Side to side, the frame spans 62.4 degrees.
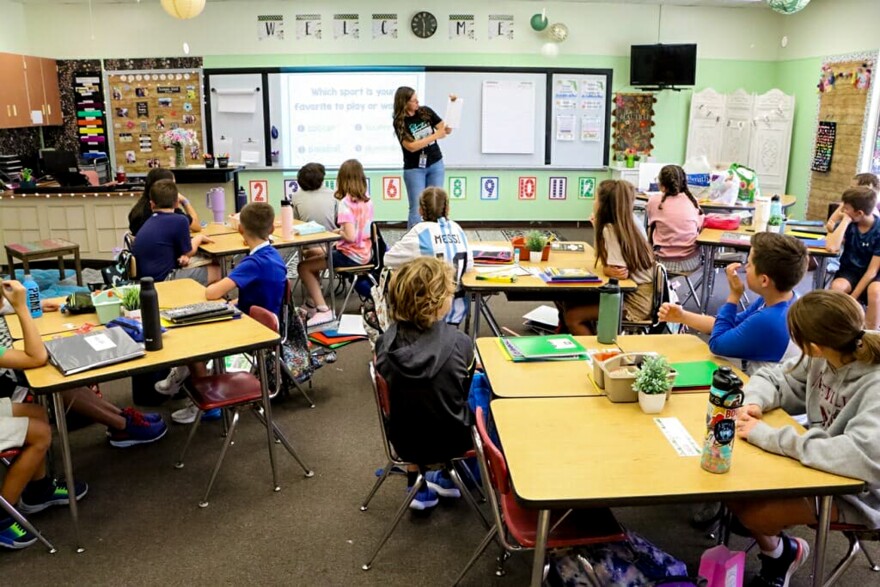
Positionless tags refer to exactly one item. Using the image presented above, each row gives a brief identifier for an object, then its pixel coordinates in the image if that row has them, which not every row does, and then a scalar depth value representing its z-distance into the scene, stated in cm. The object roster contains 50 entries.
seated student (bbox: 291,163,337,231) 552
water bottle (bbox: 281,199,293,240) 509
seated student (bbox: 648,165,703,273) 534
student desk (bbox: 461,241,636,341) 387
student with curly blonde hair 250
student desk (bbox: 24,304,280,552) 252
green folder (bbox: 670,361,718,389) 245
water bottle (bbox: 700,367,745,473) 183
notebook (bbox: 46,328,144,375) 258
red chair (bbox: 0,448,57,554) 265
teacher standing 645
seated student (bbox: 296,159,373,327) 538
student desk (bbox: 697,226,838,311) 496
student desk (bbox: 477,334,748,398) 240
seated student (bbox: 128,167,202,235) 466
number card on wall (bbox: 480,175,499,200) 920
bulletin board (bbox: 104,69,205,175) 866
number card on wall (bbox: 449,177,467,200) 918
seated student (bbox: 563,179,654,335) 397
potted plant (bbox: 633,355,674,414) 222
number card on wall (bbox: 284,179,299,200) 898
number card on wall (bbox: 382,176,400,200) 910
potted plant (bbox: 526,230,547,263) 437
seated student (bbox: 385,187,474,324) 404
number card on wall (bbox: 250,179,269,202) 899
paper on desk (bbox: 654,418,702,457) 200
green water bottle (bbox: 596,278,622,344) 280
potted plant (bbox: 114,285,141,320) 316
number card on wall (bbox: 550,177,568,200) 923
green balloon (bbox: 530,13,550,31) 862
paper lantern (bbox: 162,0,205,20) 579
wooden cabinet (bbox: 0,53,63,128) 751
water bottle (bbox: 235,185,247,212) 652
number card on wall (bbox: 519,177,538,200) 922
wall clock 861
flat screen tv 859
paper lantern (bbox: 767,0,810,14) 545
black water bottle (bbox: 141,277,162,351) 270
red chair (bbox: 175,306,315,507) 305
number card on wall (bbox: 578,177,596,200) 927
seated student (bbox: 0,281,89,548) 257
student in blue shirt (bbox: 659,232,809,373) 257
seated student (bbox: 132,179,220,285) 426
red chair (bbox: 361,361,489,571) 261
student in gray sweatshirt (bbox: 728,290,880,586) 189
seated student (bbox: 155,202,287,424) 347
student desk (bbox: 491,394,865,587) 178
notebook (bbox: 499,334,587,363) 268
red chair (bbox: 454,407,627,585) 206
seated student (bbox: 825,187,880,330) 461
